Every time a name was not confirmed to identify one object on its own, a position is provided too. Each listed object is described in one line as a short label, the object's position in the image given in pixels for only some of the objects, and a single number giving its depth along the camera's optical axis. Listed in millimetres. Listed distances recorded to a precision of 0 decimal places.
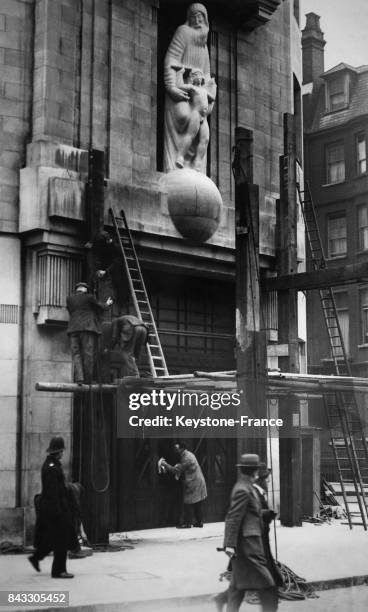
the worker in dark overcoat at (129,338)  16984
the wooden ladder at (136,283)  17617
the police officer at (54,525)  13922
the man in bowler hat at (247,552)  10875
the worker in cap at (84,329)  16891
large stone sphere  19734
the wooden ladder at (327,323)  19656
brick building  38844
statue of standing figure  20234
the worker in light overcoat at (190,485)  19922
